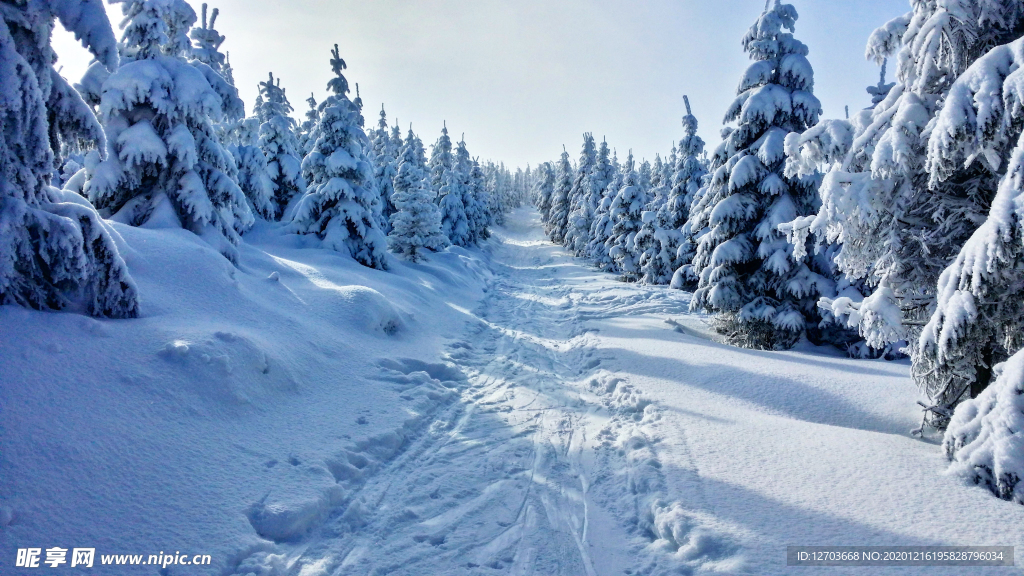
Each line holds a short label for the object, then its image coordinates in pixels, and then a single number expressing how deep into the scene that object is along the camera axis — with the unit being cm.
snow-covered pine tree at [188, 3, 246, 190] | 1394
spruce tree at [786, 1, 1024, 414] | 563
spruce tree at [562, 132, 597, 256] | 4422
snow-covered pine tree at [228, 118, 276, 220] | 2412
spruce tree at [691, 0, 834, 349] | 1291
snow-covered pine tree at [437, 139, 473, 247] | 4084
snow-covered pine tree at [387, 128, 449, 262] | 2425
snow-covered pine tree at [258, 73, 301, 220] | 2831
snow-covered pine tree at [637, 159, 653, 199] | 3246
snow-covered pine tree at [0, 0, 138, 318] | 541
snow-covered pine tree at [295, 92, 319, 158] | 3522
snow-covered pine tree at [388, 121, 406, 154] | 5202
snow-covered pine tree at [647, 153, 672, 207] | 3570
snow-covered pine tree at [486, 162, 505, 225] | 9044
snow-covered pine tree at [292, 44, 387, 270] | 2036
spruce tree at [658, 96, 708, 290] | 2727
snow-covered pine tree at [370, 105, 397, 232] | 4084
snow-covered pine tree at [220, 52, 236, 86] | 3095
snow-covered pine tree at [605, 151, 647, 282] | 3067
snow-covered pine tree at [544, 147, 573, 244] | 5919
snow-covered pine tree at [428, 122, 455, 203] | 4275
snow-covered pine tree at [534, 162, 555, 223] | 7438
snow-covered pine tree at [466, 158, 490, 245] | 4738
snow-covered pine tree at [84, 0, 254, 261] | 1180
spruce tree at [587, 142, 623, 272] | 3559
